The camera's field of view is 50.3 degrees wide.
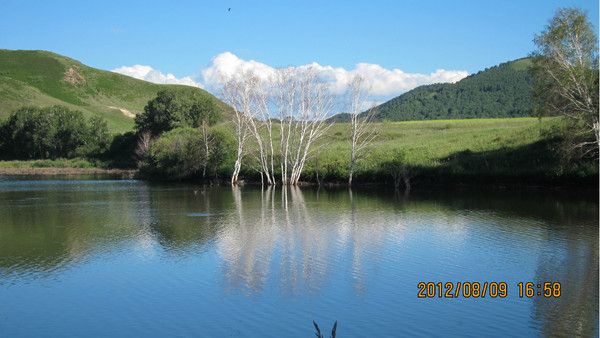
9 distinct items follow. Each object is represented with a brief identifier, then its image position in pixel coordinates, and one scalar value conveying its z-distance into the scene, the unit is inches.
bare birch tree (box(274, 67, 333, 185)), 2221.9
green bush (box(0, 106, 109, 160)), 3966.5
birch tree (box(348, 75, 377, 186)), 2260.1
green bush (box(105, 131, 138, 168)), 3846.0
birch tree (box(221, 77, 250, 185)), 2249.0
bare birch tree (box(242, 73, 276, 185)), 2240.4
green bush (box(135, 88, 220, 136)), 3608.3
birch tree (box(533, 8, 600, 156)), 1480.1
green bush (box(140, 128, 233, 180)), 2623.0
